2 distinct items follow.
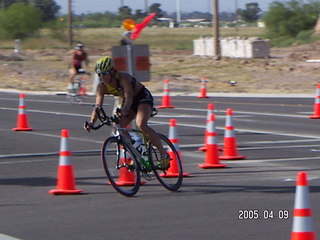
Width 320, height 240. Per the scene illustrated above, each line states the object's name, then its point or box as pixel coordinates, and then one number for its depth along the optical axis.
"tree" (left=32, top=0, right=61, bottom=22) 106.47
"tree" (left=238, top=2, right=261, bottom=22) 175.62
